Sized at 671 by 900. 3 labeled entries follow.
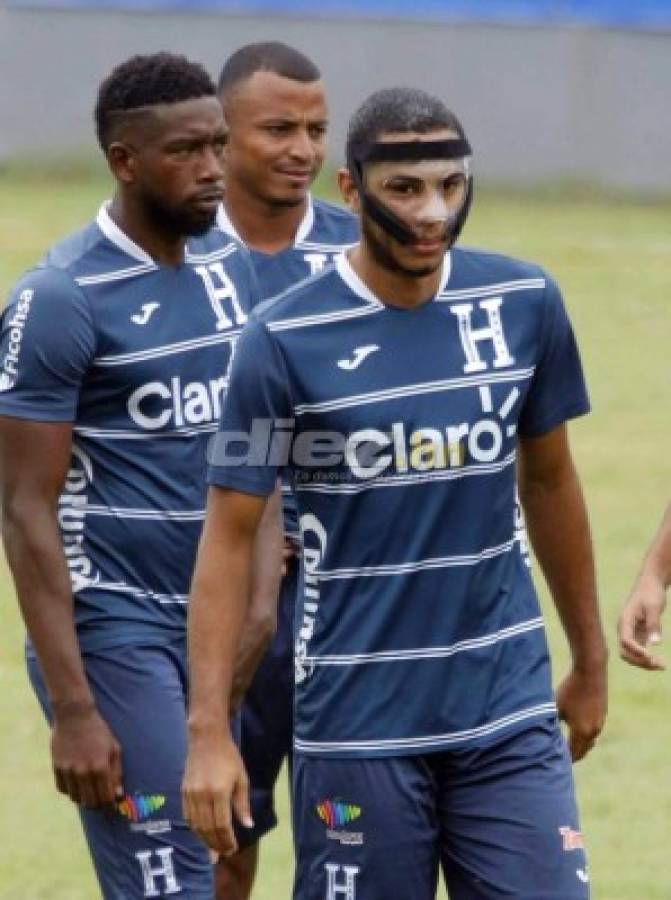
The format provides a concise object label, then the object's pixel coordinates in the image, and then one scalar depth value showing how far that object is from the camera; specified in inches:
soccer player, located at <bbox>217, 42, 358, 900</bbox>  583.5
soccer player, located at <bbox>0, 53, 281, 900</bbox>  491.8
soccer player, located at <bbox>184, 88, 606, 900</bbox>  451.5
